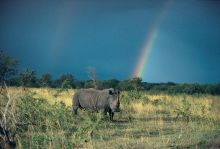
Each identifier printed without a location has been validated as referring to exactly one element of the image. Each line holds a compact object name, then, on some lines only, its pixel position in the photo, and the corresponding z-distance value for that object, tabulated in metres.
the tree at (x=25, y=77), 31.61
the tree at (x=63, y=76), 62.25
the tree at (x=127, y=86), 54.04
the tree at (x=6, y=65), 23.30
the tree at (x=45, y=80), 55.27
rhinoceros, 18.84
